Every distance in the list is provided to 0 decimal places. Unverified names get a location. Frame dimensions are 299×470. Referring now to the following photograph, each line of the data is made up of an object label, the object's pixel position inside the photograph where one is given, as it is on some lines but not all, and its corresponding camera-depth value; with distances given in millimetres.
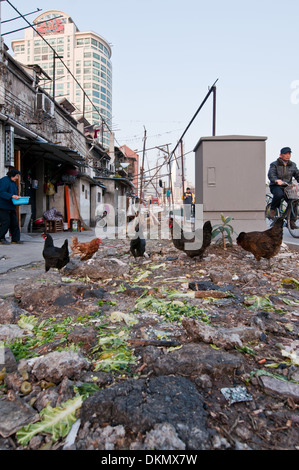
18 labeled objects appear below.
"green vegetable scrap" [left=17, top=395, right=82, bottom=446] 1142
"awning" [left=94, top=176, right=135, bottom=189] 23344
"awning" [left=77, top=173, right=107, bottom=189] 15952
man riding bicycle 5895
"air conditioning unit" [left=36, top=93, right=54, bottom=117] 11883
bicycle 5957
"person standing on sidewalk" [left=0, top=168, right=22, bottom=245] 6573
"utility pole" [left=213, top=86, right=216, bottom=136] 6349
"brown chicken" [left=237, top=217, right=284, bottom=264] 4051
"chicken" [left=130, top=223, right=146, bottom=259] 5215
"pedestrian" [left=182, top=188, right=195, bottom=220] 12468
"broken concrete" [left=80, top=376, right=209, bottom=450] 1131
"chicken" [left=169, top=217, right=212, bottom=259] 4598
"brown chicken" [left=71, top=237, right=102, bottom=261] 4883
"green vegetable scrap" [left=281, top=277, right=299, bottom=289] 3361
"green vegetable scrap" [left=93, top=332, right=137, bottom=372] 1614
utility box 6098
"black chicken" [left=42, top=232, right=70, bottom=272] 4070
